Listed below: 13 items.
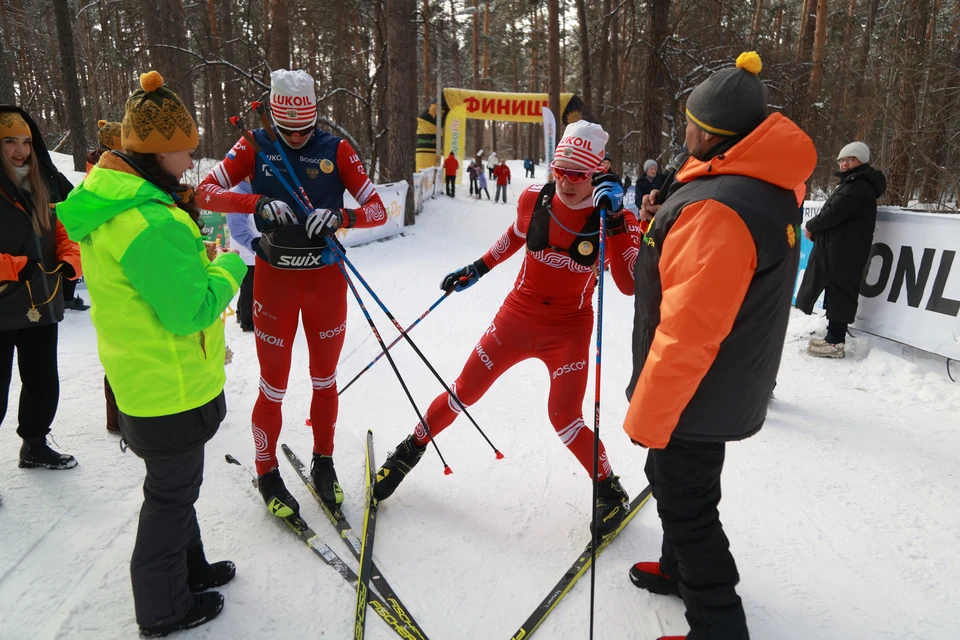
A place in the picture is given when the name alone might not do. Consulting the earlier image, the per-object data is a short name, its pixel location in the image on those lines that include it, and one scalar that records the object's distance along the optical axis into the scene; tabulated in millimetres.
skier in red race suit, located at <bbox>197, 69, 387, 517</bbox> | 2887
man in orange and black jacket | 1770
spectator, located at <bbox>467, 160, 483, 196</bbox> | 21641
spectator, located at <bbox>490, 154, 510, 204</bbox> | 21031
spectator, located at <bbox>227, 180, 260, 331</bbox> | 4574
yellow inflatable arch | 19062
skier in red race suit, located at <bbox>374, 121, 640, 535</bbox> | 2877
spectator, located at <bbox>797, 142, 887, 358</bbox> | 5164
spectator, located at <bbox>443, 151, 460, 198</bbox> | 19781
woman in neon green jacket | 1860
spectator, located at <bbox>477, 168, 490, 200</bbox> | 21750
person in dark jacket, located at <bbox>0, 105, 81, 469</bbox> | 3018
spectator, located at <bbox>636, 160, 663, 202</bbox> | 9969
